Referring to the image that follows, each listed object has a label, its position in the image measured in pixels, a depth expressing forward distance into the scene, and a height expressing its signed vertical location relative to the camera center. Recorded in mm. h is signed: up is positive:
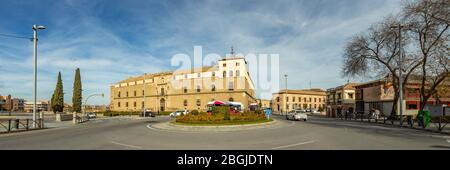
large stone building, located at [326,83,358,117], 55441 -1956
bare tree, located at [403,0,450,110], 21419 +5324
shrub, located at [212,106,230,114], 25053 -1871
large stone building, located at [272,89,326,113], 102375 -3444
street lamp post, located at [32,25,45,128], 23031 +3057
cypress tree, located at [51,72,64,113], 66944 -1784
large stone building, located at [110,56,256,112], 68062 +927
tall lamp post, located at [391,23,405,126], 25184 +1490
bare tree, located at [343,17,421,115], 30066 +4347
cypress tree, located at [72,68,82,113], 68750 -535
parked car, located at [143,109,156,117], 55175 -4819
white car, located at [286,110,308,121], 34094 -3150
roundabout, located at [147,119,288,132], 19609 -2828
